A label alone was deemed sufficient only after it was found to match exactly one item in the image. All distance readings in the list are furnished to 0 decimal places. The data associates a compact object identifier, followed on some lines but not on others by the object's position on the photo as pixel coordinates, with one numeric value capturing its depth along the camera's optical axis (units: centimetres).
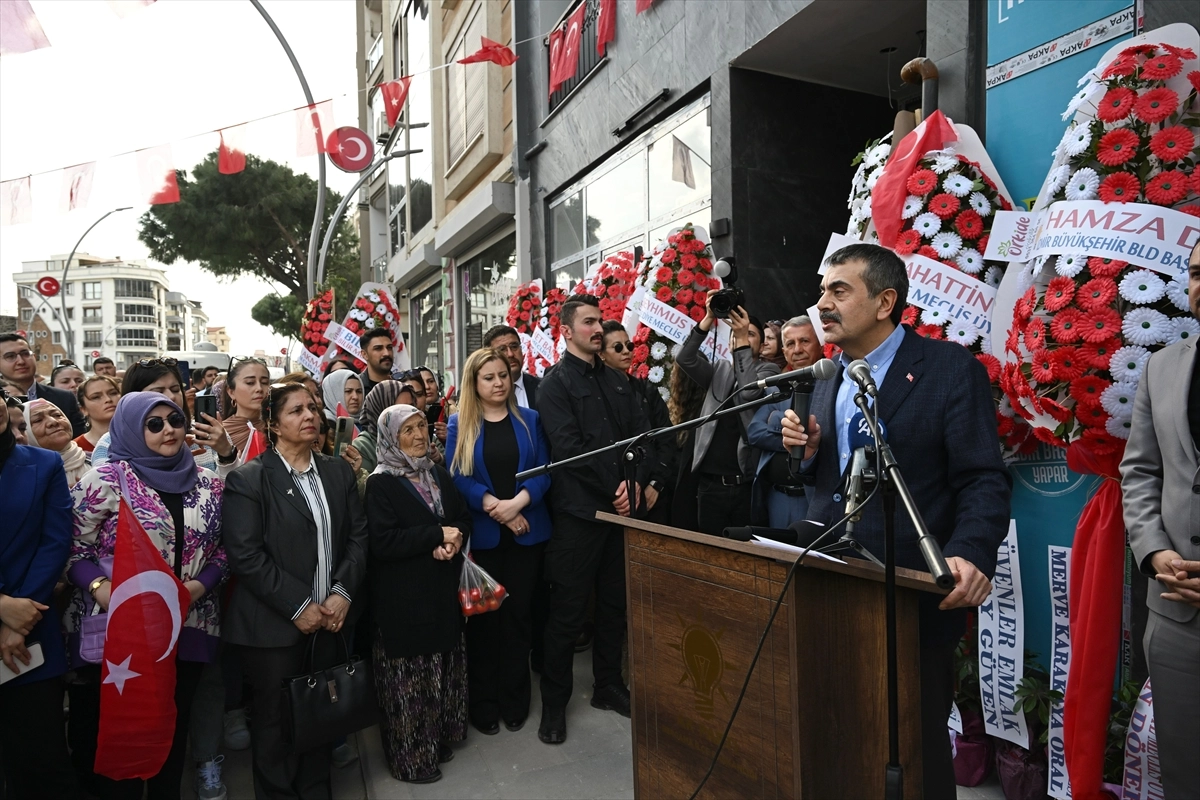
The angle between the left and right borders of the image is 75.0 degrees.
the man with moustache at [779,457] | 412
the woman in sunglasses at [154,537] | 320
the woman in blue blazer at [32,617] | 296
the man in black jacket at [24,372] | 582
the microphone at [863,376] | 200
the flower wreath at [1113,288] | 278
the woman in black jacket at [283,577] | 341
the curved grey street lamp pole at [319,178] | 1123
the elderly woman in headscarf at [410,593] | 382
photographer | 466
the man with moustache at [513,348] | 620
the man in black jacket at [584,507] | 431
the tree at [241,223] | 2608
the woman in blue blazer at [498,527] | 438
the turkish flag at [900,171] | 378
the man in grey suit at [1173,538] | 247
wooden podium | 202
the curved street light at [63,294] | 2702
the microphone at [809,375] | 213
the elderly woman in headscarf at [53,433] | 392
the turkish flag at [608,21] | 948
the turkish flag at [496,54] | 1039
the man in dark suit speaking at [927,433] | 239
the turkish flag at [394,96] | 920
